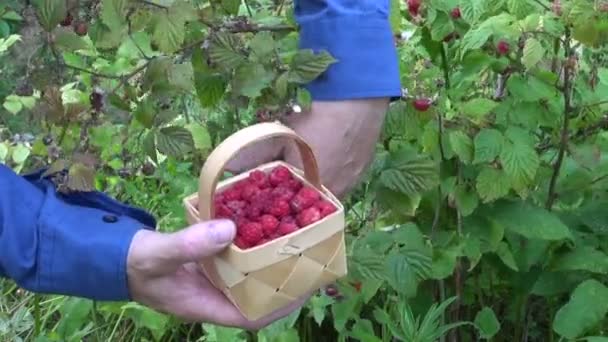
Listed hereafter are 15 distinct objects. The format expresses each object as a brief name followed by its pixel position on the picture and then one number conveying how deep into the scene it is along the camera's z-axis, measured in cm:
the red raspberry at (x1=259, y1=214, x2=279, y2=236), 123
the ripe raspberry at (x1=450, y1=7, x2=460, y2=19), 176
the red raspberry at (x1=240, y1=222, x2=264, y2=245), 122
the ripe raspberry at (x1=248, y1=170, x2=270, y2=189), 129
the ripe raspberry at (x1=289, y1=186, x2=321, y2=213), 125
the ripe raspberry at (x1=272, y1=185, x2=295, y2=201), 125
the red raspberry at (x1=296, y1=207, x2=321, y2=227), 123
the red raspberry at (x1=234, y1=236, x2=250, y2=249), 122
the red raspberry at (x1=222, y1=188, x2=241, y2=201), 129
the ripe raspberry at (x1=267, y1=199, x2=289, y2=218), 124
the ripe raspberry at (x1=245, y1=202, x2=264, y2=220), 124
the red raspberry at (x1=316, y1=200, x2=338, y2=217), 125
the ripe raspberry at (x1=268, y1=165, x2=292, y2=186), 128
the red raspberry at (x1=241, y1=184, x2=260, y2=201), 127
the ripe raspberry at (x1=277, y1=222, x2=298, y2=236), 122
